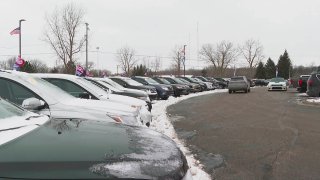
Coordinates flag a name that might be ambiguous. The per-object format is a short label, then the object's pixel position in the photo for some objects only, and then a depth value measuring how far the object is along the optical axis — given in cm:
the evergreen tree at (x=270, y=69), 11006
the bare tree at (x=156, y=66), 10925
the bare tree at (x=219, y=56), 11381
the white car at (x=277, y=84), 4141
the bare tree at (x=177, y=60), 9150
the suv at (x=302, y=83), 3281
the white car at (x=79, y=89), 952
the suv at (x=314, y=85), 2270
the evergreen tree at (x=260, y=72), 11075
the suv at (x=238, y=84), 3812
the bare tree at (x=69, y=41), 4672
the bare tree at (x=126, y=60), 9644
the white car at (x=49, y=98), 645
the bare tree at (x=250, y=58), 12188
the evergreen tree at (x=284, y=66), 10844
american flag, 3494
